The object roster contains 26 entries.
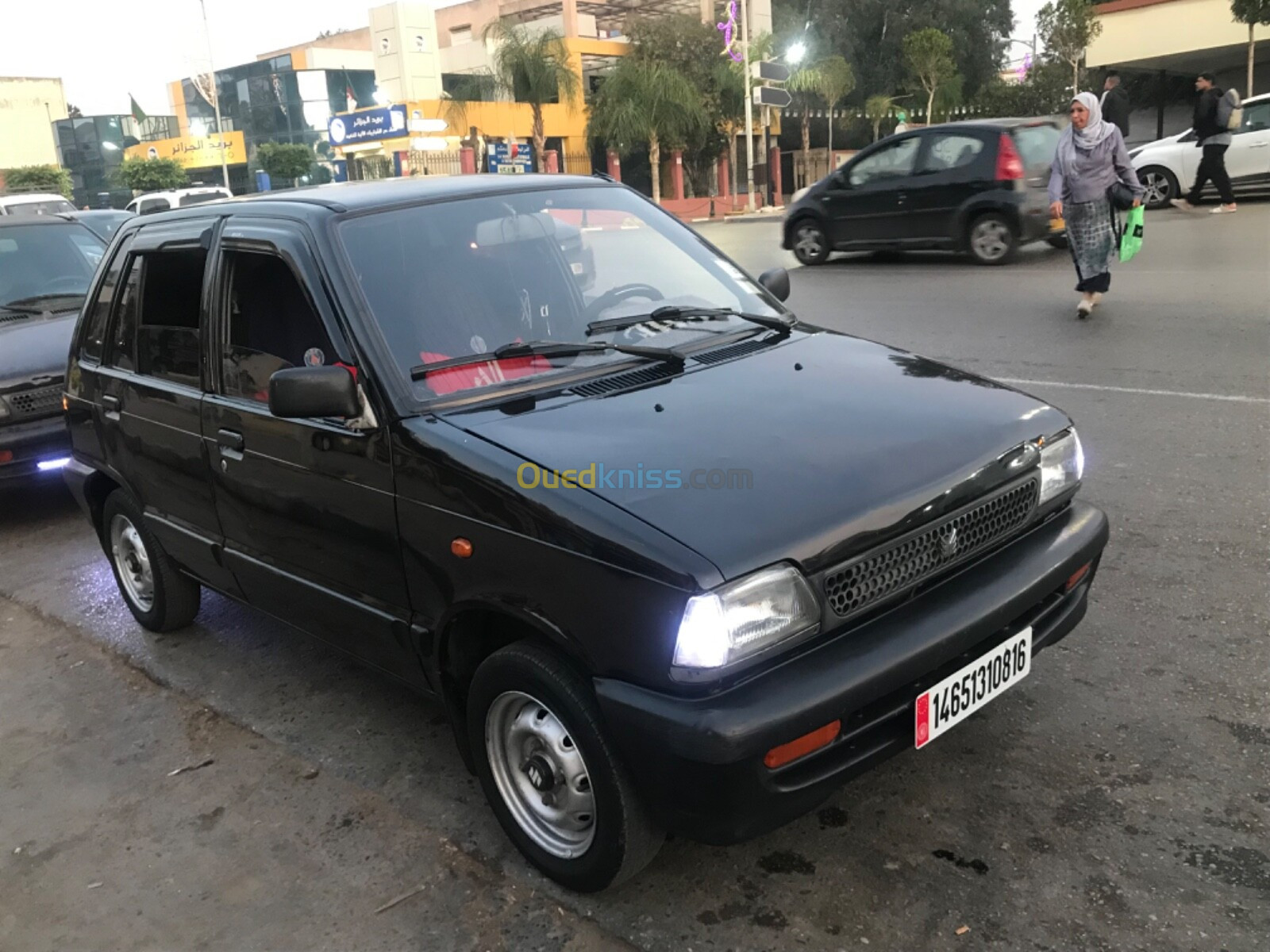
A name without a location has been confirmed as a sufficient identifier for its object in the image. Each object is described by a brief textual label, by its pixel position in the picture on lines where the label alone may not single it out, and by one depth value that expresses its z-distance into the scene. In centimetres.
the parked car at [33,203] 2794
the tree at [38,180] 5512
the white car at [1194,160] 1719
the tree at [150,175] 5222
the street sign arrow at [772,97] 3347
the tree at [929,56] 3856
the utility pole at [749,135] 3341
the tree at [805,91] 3956
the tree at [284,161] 4981
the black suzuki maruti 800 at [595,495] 236
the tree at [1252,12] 2364
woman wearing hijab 859
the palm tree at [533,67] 3859
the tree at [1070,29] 2977
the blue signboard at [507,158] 3662
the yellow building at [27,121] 6662
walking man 1515
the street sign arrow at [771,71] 3425
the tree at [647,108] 3888
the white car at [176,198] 2577
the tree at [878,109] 4244
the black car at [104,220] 1023
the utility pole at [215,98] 4116
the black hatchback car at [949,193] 1223
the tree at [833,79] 3975
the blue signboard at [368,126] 3912
